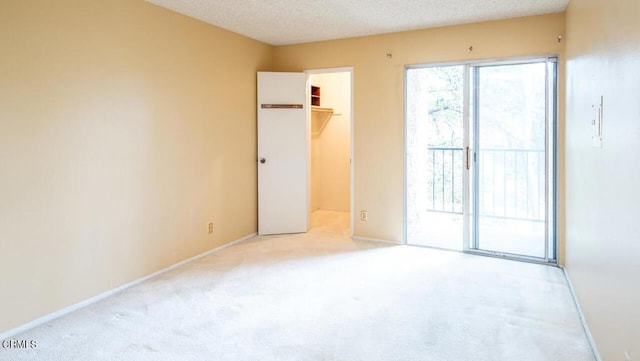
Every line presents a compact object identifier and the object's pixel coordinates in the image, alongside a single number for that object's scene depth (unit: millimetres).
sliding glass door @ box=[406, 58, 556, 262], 4129
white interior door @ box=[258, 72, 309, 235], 5246
